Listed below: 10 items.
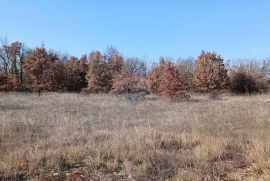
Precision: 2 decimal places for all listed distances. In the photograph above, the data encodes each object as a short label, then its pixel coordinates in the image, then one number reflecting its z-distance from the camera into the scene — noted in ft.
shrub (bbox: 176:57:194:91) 161.27
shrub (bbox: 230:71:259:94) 155.63
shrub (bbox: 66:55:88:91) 171.30
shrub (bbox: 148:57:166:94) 145.07
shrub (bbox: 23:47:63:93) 119.44
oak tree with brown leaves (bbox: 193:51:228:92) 140.36
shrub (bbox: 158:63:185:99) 97.35
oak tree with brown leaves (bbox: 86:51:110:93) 152.15
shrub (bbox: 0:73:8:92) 99.24
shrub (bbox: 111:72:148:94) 127.65
